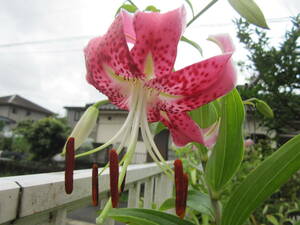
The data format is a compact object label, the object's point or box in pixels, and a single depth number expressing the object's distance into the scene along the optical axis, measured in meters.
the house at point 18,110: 20.77
